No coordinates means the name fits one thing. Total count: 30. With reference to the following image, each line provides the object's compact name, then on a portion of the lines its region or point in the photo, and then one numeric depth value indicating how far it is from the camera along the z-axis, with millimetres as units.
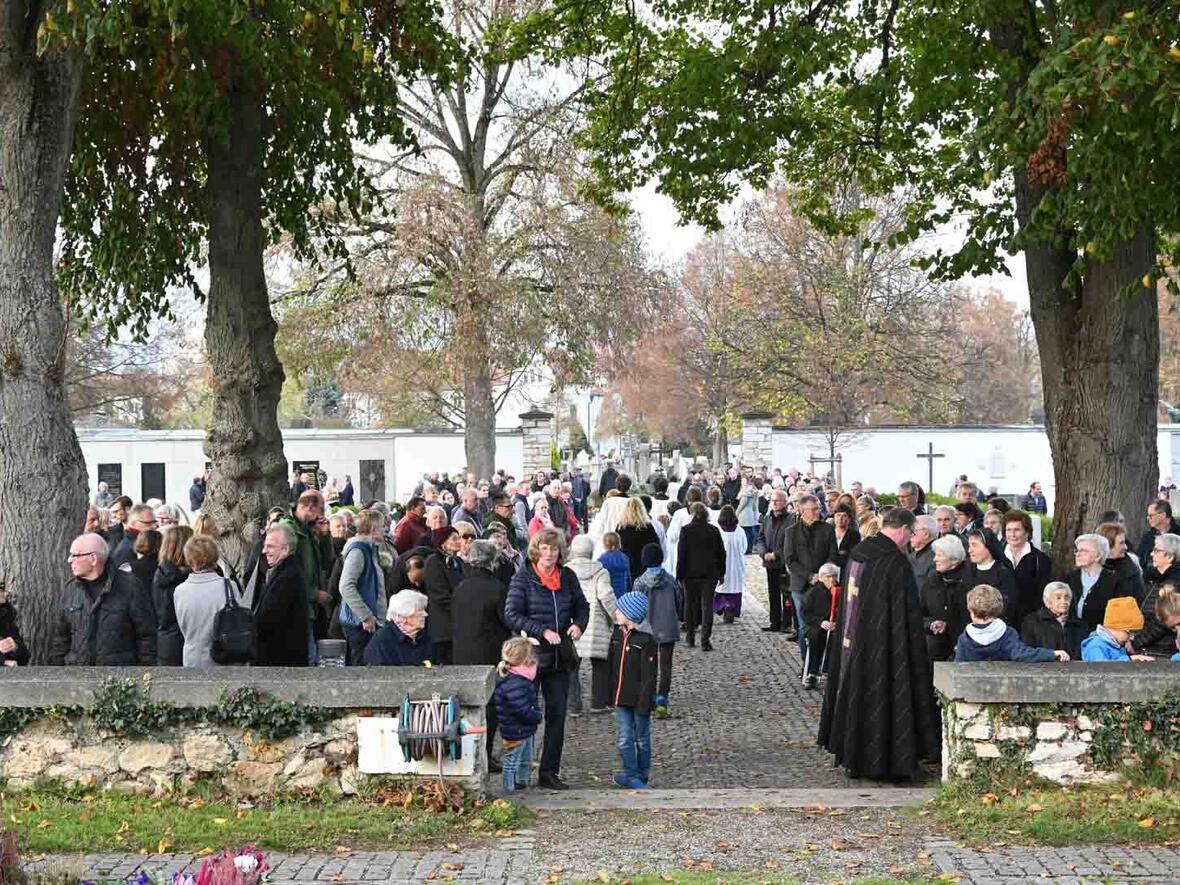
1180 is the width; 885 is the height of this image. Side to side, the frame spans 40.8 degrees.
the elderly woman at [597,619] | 11688
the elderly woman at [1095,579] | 11352
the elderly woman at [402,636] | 10102
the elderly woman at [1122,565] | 11391
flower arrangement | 5090
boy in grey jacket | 12609
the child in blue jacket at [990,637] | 9922
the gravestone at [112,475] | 48875
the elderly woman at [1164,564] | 10844
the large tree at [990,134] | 12562
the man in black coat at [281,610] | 10367
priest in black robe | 10266
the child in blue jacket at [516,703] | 9570
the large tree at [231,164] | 15055
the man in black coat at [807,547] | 16281
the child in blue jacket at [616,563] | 13414
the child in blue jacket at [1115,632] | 10016
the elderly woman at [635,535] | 15930
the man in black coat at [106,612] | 9836
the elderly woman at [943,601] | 11195
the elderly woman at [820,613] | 13273
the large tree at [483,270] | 37844
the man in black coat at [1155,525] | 14055
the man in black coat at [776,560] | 19172
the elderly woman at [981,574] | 11297
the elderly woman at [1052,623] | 10219
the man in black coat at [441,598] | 11359
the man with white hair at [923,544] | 12617
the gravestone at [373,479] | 49438
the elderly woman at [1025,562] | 12633
